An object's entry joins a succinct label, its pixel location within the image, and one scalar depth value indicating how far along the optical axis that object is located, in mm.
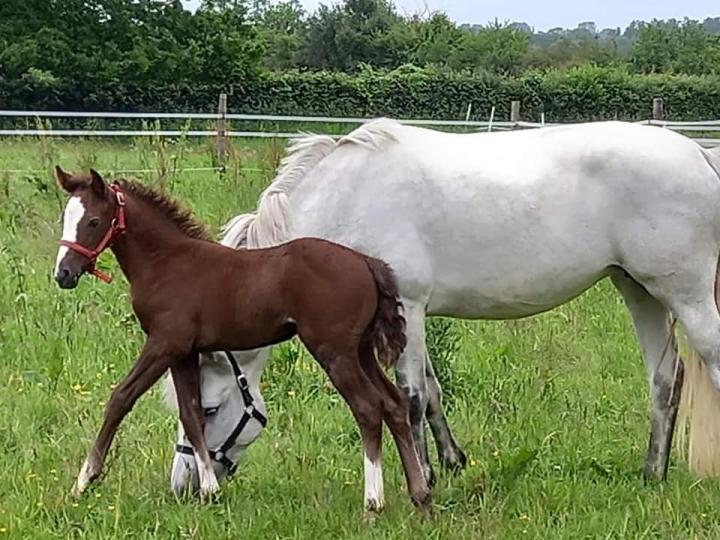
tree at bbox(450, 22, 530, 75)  45000
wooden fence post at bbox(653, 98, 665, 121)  18031
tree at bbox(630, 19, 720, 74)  46875
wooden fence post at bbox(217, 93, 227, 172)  13148
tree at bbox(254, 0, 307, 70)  43750
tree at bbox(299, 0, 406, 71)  42000
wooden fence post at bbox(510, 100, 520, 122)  16311
